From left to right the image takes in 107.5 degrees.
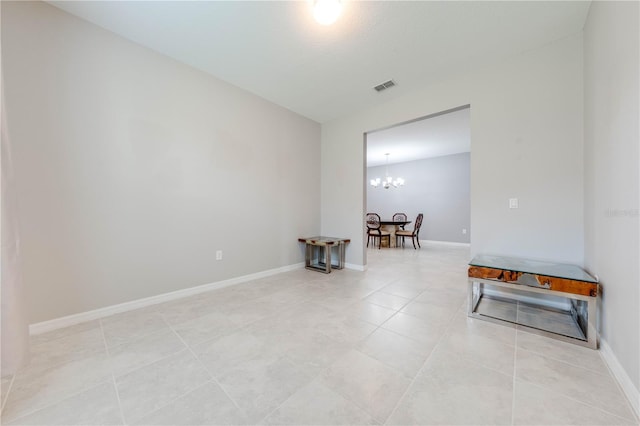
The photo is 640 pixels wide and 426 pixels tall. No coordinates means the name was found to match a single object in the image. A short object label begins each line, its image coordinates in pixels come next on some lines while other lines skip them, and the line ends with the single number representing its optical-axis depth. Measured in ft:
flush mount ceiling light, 5.84
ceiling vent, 10.02
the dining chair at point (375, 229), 21.57
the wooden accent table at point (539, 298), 5.55
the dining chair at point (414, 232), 20.81
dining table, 21.73
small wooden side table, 12.13
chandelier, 23.51
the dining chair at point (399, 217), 25.38
